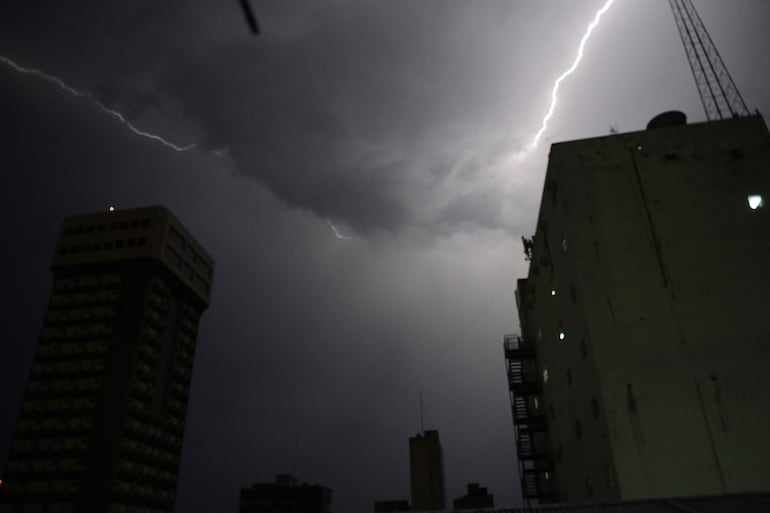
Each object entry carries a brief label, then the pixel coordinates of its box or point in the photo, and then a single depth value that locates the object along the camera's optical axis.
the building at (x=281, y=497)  153.25
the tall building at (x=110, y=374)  73.62
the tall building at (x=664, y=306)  23.12
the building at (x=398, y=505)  167.04
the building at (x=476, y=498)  165.50
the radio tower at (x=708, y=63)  41.22
